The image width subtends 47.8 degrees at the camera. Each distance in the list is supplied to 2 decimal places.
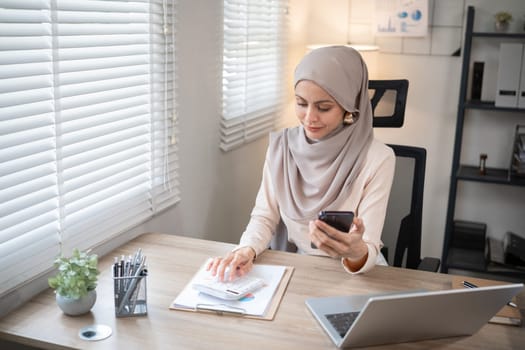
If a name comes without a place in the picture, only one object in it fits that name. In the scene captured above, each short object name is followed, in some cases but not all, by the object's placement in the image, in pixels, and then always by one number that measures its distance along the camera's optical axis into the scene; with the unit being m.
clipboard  1.45
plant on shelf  3.12
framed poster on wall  3.35
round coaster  1.32
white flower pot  1.41
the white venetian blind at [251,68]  2.69
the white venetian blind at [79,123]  1.49
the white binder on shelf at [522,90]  3.04
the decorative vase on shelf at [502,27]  3.14
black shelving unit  3.08
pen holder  1.42
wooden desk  1.31
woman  1.89
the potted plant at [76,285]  1.40
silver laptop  1.23
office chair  2.17
